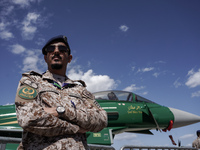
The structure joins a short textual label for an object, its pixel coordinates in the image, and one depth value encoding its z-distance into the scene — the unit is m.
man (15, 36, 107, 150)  1.70
